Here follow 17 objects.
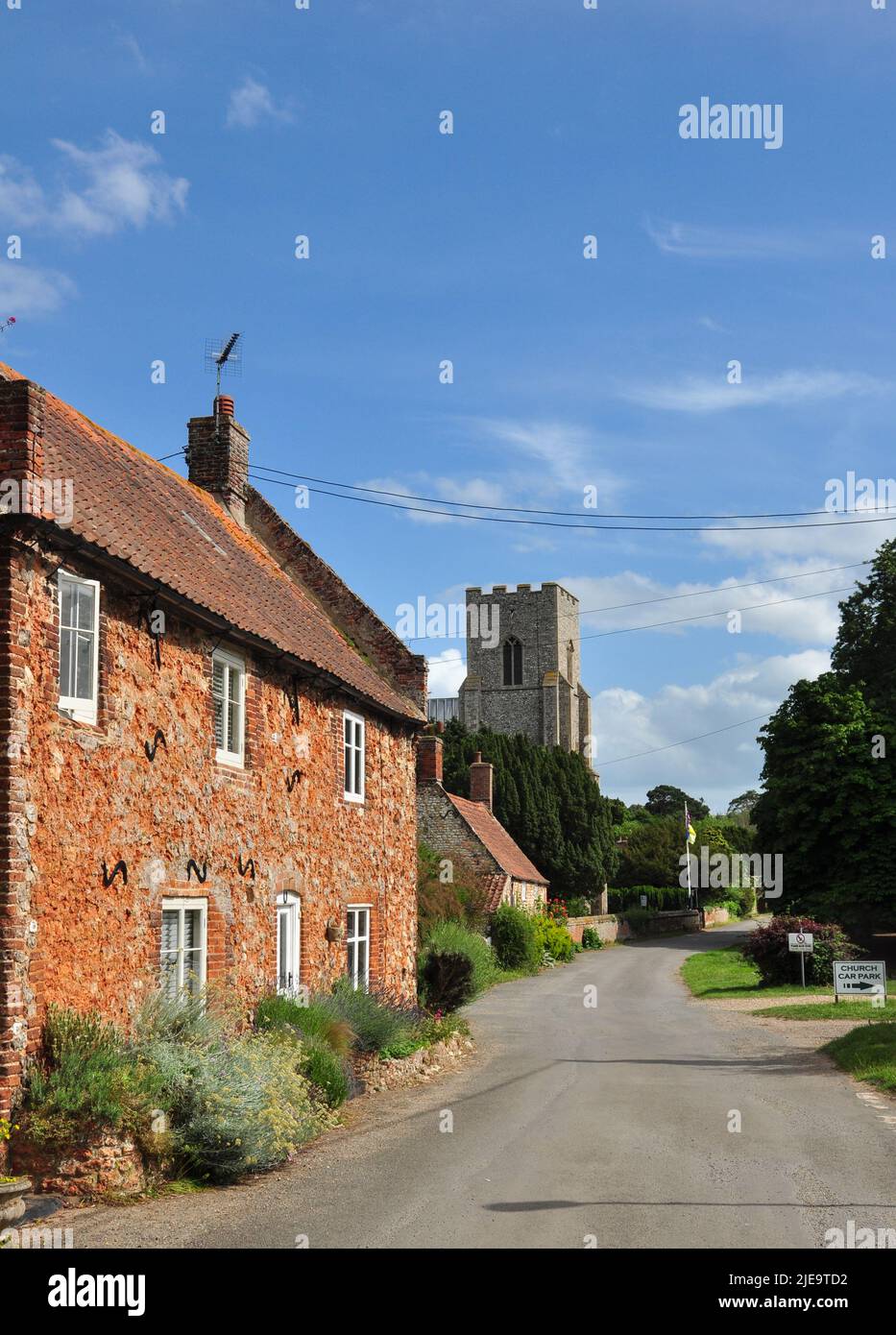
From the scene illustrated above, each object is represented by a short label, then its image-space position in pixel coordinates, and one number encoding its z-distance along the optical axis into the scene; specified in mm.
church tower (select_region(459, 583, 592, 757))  90688
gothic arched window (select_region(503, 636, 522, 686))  92812
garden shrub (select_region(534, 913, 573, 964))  44594
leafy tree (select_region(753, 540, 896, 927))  35781
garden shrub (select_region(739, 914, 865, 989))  29922
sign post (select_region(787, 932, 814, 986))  28062
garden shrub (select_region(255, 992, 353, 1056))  14352
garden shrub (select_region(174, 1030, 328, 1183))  10695
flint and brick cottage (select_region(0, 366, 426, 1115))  10336
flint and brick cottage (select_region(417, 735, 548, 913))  42531
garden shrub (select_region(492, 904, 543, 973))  40656
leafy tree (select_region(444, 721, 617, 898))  58344
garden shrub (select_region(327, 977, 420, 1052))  16234
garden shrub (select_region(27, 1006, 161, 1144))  9750
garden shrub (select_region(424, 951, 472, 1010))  23172
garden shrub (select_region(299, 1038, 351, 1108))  13578
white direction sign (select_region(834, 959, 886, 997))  25219
